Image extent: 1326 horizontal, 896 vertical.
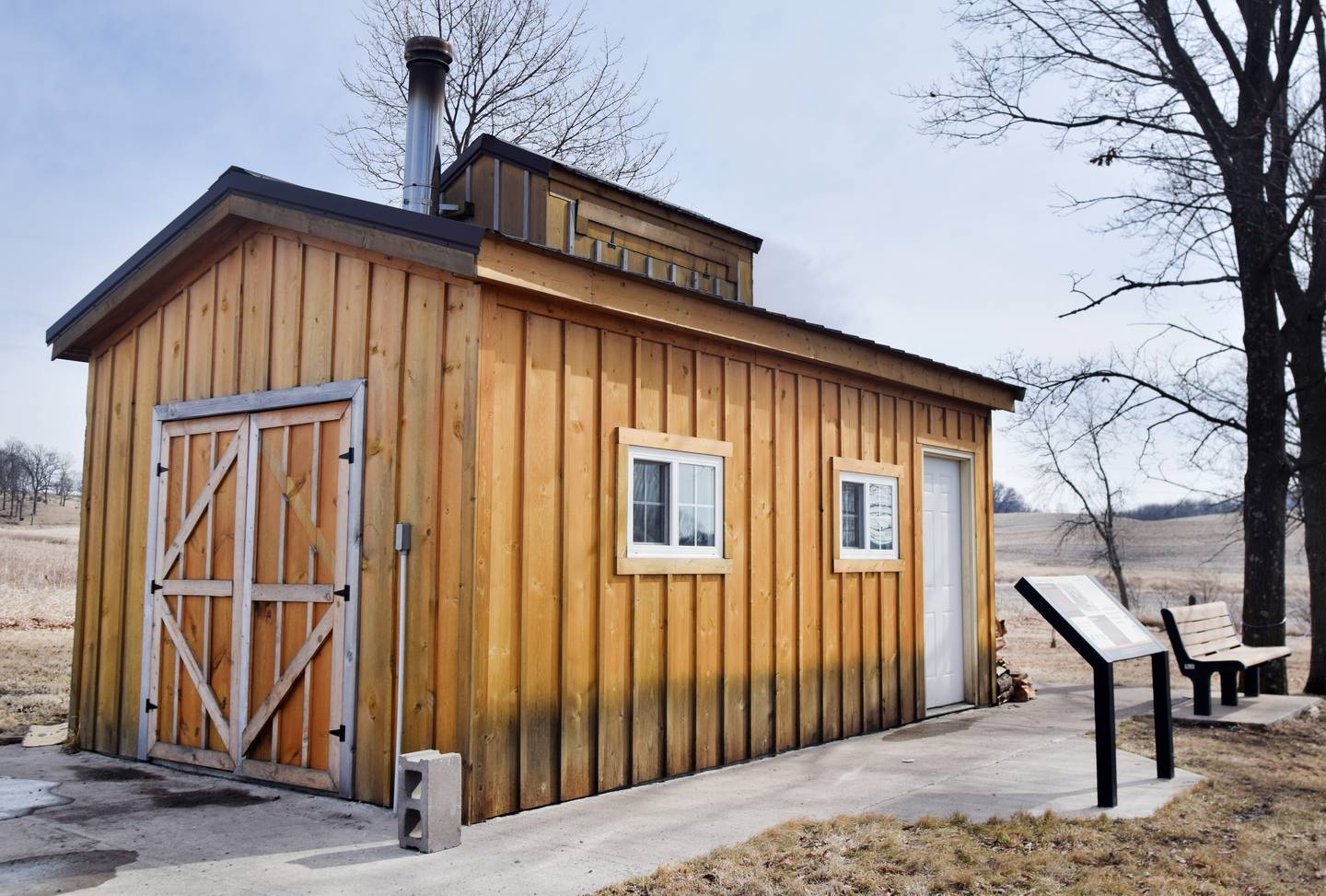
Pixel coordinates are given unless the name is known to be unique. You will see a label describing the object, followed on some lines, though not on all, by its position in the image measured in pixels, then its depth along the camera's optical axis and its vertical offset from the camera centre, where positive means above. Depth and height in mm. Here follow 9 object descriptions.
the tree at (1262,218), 11242 +3693
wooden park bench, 8594 -818
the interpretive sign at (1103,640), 5500 -458
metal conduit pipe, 5465 -360
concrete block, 4703 -1101
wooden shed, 5473 +252
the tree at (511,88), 17625 +7787
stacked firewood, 9961 -1219
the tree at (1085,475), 22109 +1745
